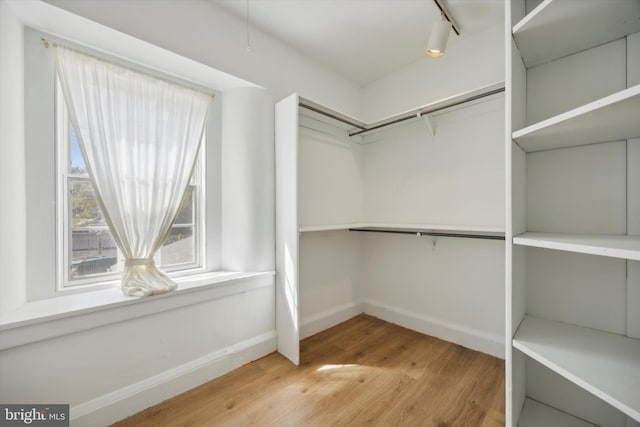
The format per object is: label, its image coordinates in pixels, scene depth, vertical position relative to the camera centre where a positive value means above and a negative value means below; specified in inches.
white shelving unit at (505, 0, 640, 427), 36.9 -0.3
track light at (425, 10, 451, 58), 72.0 +51.1
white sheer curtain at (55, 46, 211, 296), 61.1 +17.7
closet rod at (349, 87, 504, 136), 71.6 +35.2
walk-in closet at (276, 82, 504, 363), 82.4 -1.5
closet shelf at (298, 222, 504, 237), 77.4 -4.9
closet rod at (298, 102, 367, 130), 86.0 +36.5
